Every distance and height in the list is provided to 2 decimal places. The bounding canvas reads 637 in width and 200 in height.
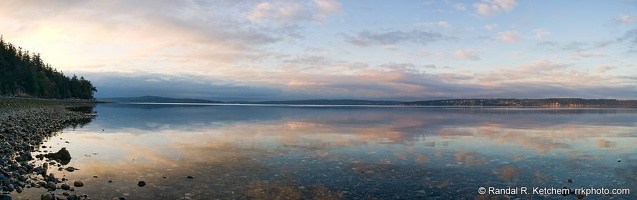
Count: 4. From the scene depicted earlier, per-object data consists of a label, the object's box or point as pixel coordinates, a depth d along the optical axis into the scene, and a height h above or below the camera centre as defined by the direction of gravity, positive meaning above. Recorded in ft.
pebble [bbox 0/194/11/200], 32.76 -8.63
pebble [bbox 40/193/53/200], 34.22 -8.95
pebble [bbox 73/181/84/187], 41.35 -9.35
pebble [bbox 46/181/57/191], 38.94 -9.06
